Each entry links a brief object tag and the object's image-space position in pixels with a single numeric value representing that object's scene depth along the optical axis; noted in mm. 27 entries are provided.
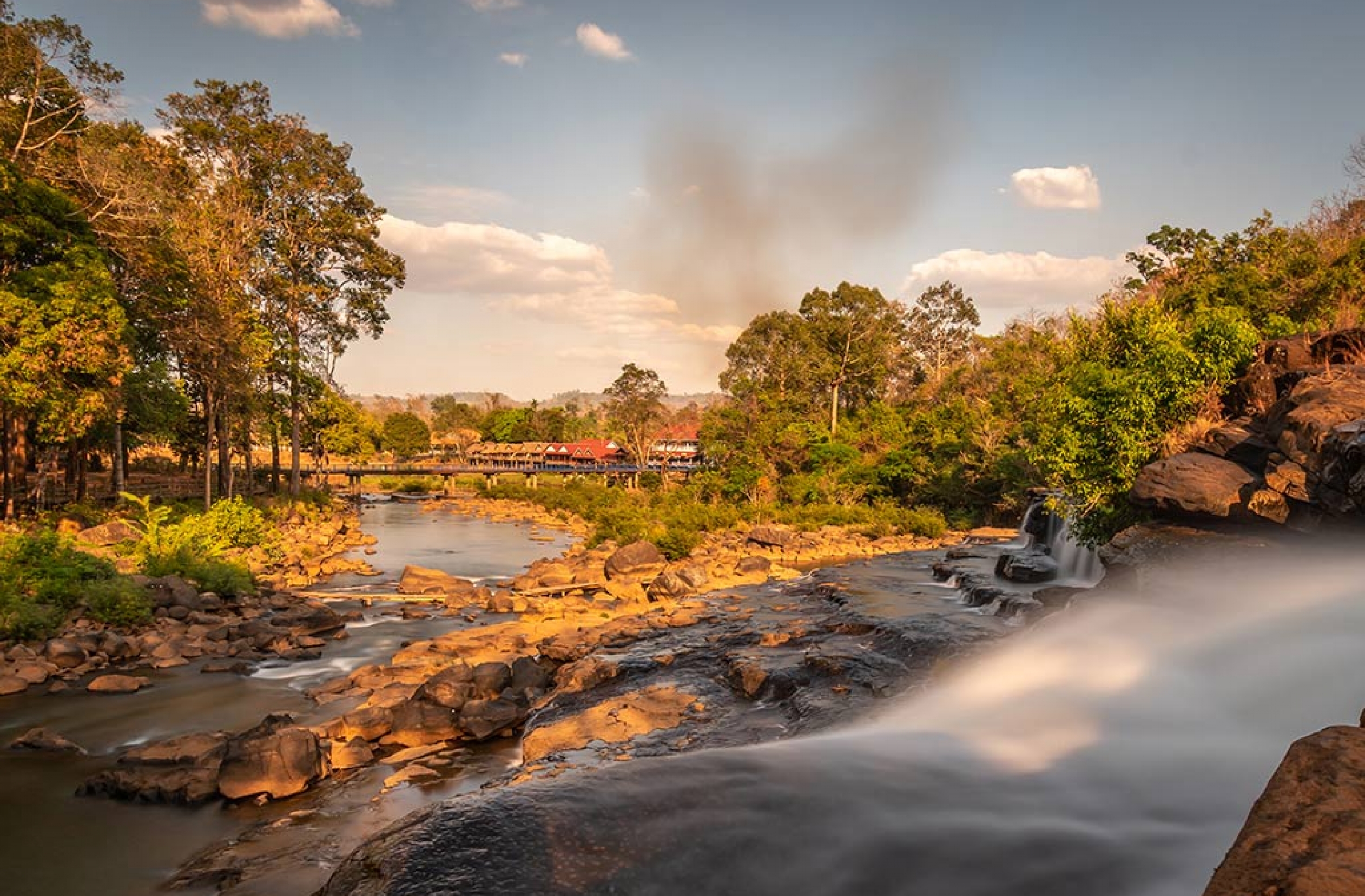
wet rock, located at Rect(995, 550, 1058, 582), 18953
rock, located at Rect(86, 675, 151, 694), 12328
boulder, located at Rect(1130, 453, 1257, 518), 12664
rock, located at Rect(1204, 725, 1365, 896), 3222
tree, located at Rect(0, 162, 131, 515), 18844
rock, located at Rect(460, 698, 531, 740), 10633
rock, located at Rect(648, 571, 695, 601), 20359
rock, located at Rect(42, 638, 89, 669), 13312
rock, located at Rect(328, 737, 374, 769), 9539
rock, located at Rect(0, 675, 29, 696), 12102
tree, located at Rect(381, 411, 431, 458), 88000
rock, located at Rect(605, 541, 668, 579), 23766
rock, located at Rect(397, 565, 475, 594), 20812
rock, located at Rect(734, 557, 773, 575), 24752
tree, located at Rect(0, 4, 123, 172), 21203
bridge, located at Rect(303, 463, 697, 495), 58281
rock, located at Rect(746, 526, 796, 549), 30506
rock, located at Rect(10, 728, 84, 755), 10109
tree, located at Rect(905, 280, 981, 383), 68625
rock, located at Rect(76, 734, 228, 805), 8594
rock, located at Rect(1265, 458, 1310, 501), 11367
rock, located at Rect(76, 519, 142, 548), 21859
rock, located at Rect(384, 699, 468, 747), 10516
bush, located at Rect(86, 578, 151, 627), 15172
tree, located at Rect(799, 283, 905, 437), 56688
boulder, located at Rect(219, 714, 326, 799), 8594
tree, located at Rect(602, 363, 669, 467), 58750
